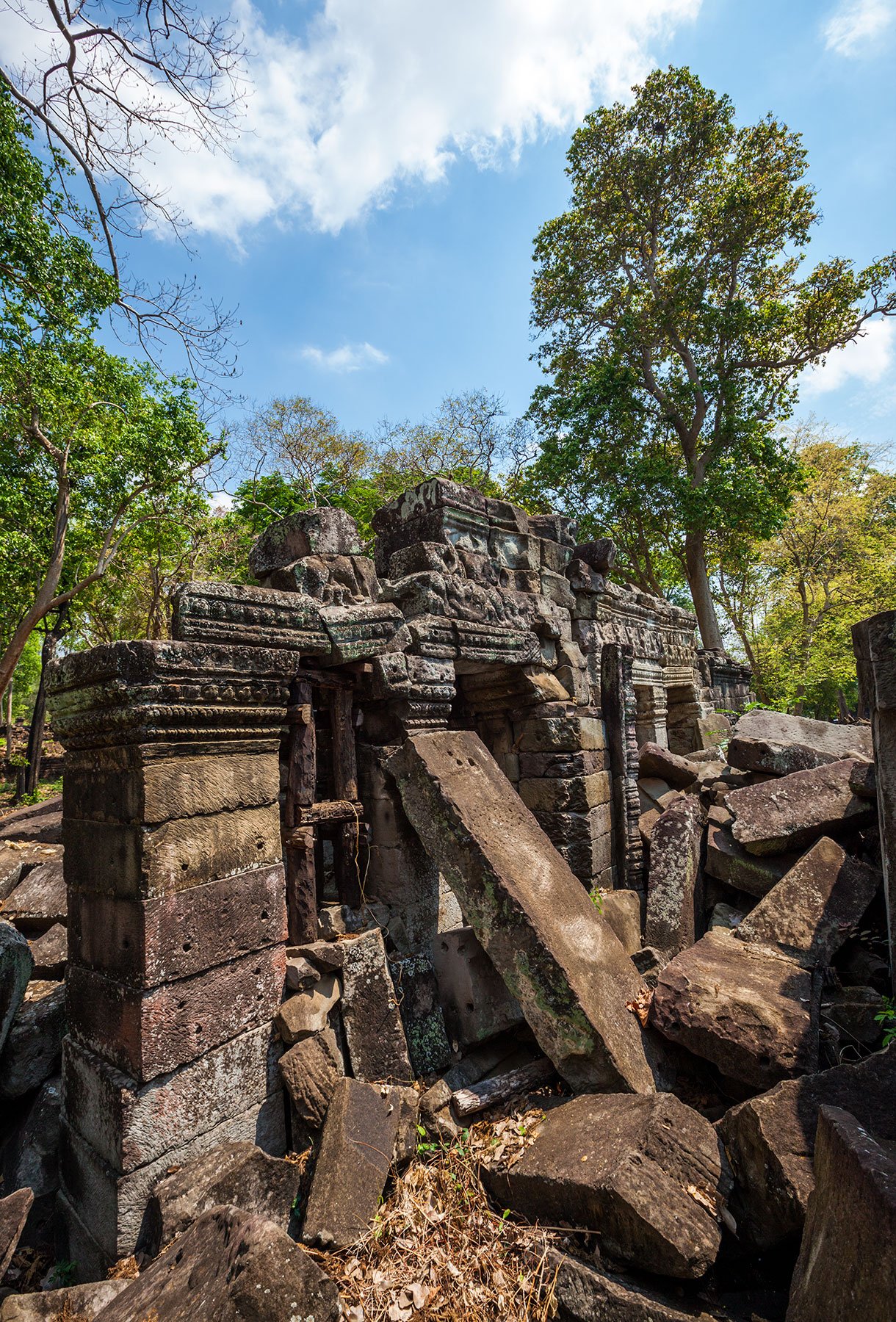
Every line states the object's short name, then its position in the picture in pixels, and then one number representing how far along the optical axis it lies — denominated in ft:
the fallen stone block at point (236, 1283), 5.50
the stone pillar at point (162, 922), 8.07
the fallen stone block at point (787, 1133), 6.80
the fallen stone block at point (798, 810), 13.91
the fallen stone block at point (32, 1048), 10.36
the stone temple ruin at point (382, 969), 7.11
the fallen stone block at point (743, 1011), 8.82
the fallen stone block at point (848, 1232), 4.90
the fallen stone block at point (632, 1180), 6.49
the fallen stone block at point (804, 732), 21.84
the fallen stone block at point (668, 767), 21.61
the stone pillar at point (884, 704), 9.91
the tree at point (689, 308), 49.70
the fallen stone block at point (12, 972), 10.32
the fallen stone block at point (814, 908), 11.43
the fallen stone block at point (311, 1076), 8.96
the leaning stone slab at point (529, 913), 9.05
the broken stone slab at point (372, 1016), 9.83
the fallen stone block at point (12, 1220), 7.08
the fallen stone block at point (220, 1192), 7.27
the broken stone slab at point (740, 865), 14.10
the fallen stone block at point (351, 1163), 7.18
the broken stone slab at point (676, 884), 13.93
